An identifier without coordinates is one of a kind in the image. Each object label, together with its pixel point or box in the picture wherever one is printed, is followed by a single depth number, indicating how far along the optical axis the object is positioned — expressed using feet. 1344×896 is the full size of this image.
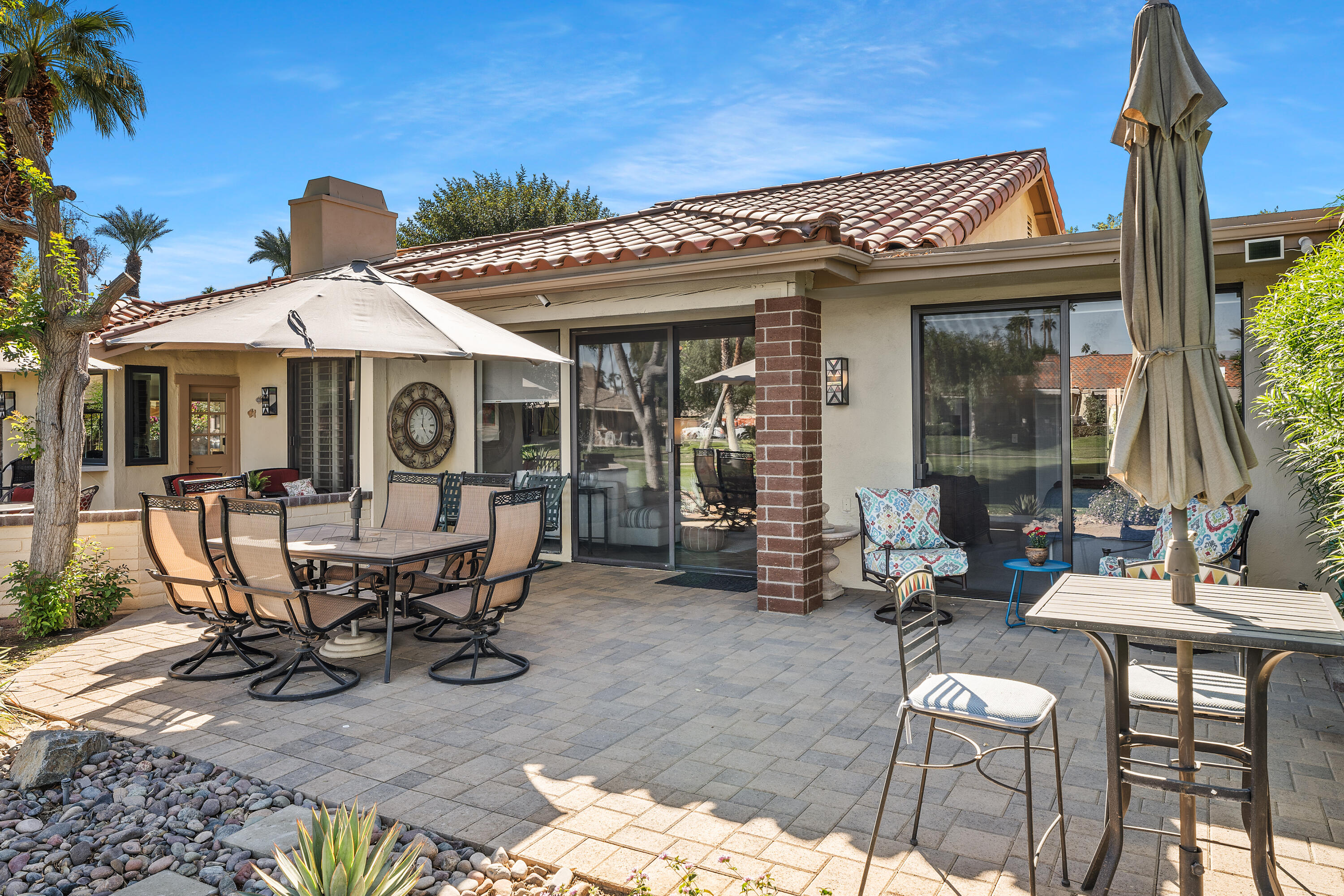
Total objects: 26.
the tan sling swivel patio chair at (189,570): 15.30
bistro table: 7.59
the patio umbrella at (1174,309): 8.21
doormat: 23.99
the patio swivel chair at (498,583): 15.25
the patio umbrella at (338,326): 14.90
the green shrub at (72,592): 18.45
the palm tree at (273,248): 96.32
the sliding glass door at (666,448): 25.07
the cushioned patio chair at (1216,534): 17.62
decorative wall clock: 28.32
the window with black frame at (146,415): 36.50
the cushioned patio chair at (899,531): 20.15
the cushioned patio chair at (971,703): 8.36
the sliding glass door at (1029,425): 20.62
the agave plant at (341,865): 7.09
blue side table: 19.29
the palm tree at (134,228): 94.40
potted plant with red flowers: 19.99
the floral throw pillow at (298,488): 30.27
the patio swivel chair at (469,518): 18.19
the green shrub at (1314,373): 11.60
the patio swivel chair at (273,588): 14.21
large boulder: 11.27
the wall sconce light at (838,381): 23.59
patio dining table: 15.21
